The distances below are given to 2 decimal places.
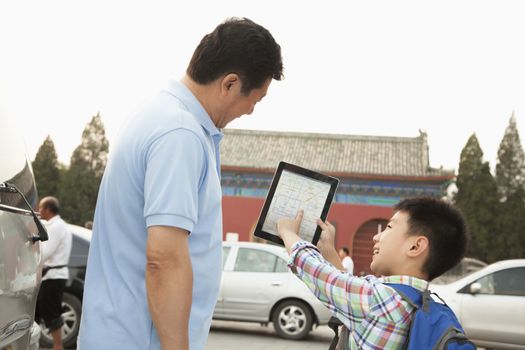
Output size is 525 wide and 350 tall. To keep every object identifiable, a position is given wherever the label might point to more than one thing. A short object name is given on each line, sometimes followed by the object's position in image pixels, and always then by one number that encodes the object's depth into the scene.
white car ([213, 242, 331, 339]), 11.31
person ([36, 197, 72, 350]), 7.35
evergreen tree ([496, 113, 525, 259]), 33.34
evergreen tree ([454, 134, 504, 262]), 33.59
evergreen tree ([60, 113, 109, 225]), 40.22
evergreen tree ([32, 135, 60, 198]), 42.38
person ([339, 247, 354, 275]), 17.08
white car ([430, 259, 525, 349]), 9.88
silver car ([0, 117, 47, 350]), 2.53
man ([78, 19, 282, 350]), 1.85
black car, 8.34
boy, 2.29
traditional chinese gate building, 34.25
